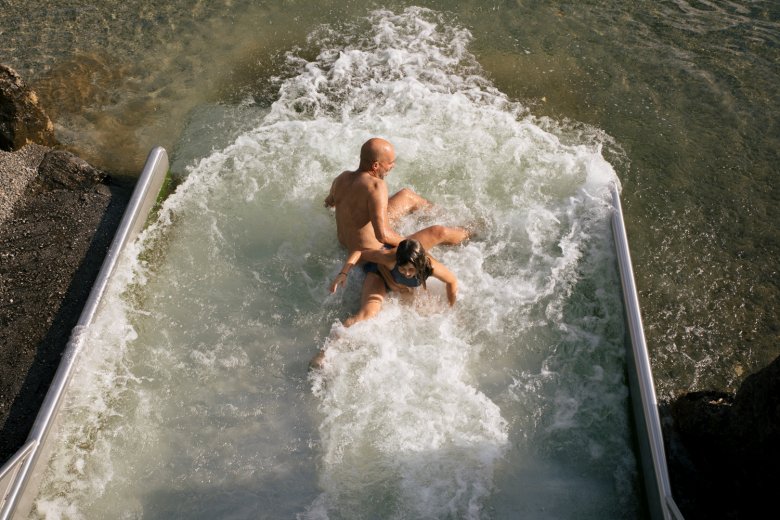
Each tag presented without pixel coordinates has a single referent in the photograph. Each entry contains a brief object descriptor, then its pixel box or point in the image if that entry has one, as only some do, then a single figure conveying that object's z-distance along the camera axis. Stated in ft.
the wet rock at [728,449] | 11.54
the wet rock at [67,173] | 18.28
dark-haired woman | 14.23
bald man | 15.44
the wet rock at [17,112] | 18.79
